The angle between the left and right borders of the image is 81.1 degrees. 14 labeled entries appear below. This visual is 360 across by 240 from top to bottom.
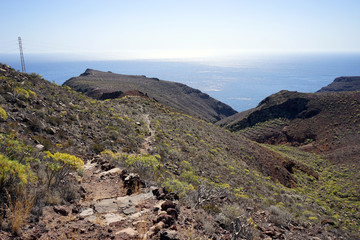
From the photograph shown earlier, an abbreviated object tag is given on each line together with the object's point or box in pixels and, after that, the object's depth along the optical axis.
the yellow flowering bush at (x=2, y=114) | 7.25
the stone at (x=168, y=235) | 3.75
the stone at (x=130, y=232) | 3.90
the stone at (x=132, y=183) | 6.02
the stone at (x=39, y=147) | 7.16
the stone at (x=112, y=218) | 4.41
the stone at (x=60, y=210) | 4.29
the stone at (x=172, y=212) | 4.57
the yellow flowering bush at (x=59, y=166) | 4.96
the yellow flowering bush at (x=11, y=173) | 3.93
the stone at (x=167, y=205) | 4.79
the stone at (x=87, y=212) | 4.45
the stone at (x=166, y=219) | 4.21
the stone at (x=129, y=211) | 4.83
